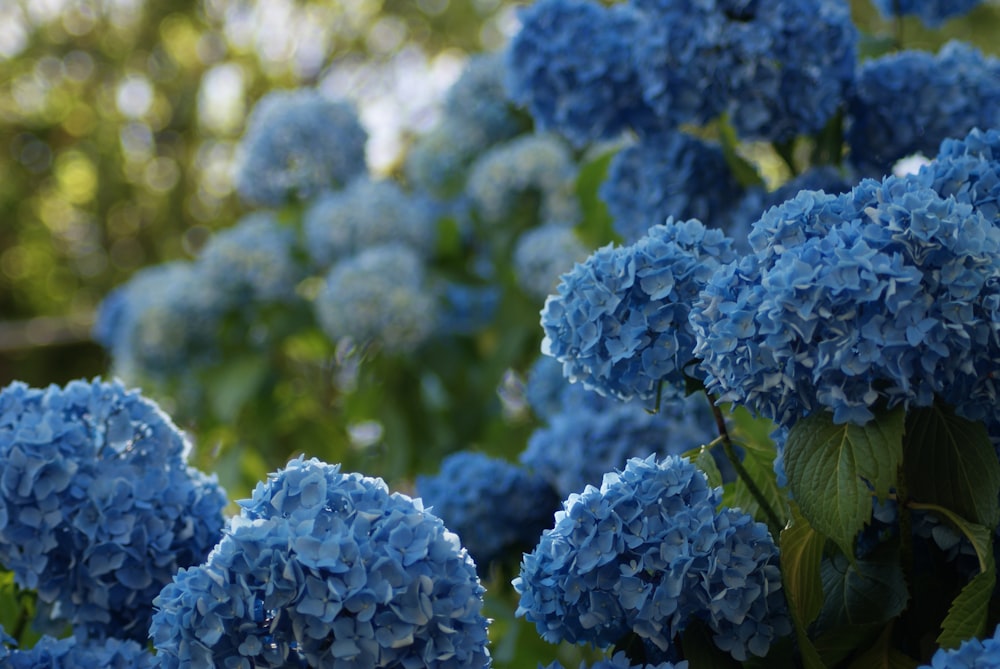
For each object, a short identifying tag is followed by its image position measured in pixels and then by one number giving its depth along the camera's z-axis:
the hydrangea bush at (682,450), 1.74
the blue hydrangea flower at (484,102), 3.37
